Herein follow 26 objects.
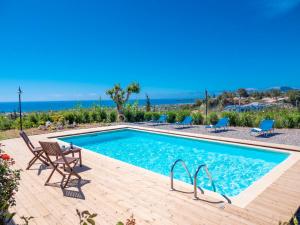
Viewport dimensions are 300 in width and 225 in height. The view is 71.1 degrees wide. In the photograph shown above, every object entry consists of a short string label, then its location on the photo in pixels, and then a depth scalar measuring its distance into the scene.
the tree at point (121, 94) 14.93
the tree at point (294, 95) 24.09
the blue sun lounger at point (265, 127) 8.70
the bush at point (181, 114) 13.50
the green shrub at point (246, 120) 11.16
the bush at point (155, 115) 14.73
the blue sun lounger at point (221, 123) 10.22
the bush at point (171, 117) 14.05
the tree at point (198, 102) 29.67
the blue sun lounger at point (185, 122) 11.95
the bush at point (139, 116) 15.27
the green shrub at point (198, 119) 12.88
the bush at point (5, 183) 2.14
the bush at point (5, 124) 11.81
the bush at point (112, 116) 14.74
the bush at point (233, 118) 11.62
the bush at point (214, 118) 12.32
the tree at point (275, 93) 33.47
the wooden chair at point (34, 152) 5.15
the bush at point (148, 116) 15.27
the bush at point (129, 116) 15.08
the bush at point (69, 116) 13.28
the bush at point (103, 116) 14.67
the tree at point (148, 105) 17.06
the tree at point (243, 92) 36.37
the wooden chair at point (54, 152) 4.05
